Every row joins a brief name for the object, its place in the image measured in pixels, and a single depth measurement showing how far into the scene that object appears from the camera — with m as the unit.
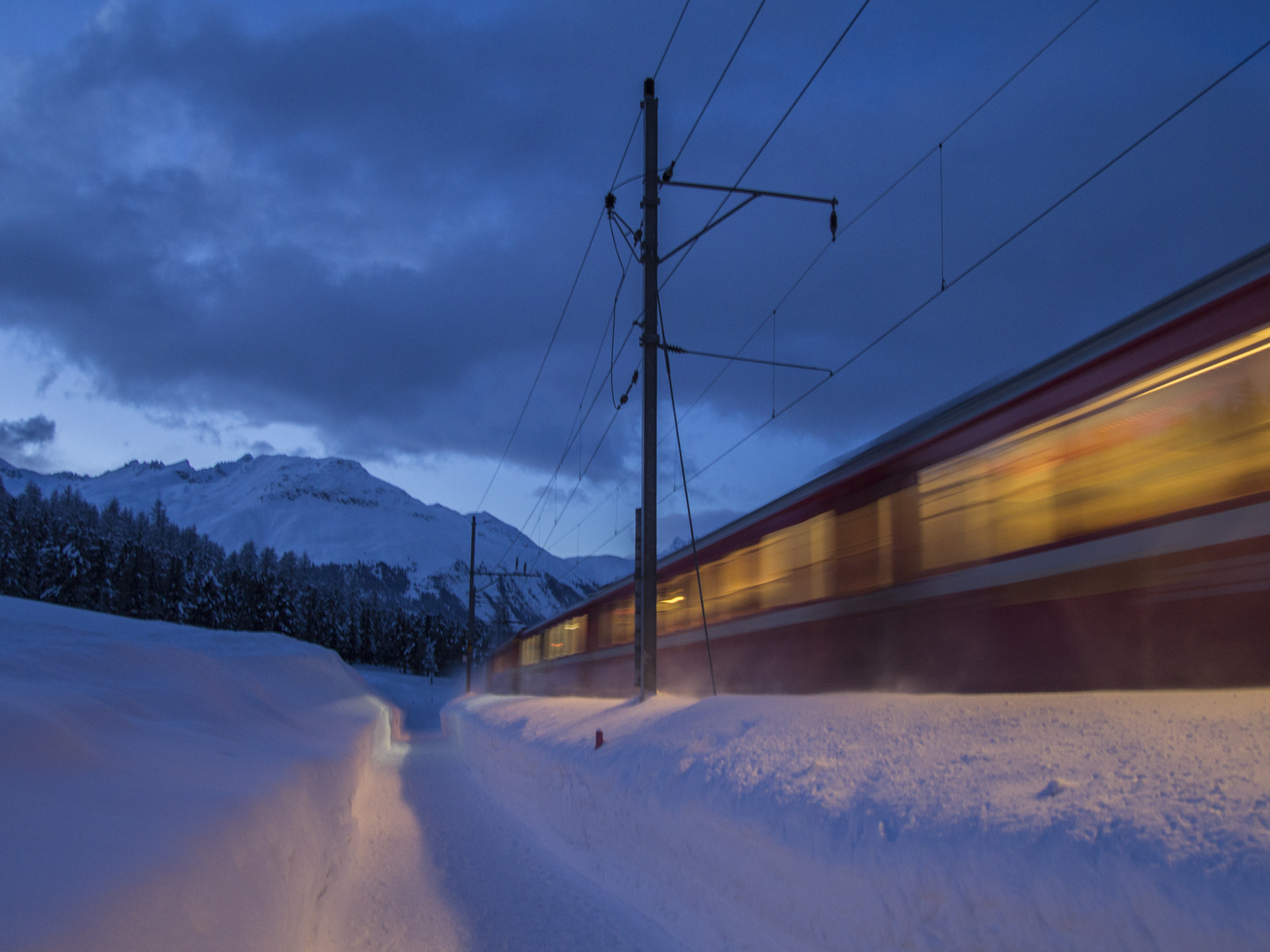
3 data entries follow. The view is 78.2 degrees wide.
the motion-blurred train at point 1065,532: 4.79
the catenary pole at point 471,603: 34.72
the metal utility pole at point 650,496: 10.55
